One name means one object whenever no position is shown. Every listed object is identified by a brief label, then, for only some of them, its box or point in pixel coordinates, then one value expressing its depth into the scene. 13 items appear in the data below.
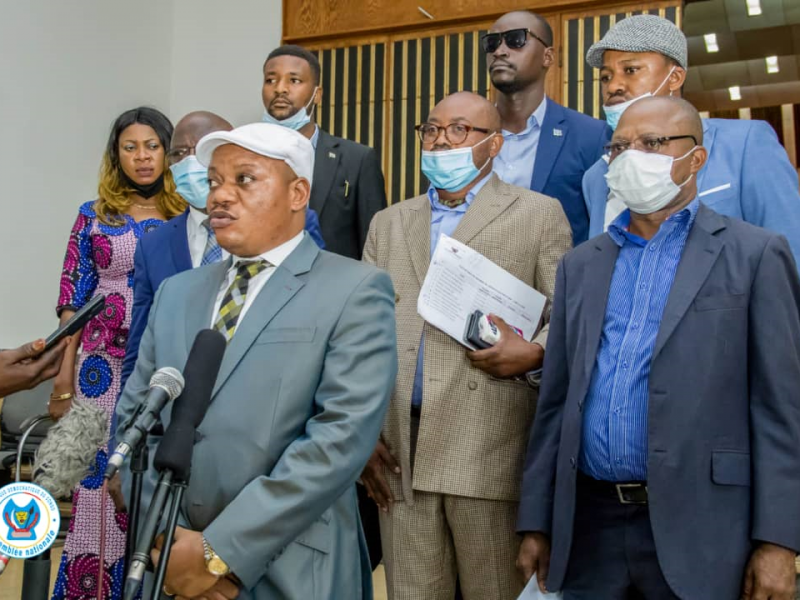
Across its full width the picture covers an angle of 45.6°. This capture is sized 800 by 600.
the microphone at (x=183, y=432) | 1.43
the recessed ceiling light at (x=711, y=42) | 9.01
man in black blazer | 3.52
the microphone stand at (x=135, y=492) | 1.51
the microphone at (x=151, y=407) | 1.43
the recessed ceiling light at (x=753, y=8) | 8.00
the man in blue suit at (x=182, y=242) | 2.97
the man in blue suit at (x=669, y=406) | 2.03
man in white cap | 1.93
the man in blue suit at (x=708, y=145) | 2.58
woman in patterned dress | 3.26
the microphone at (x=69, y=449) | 2.25
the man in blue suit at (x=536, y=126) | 3.29
